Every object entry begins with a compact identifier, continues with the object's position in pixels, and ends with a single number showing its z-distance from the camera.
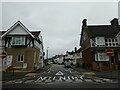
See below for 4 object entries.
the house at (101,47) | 15.85
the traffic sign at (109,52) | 9.90
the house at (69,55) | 51.91
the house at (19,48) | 15.31
